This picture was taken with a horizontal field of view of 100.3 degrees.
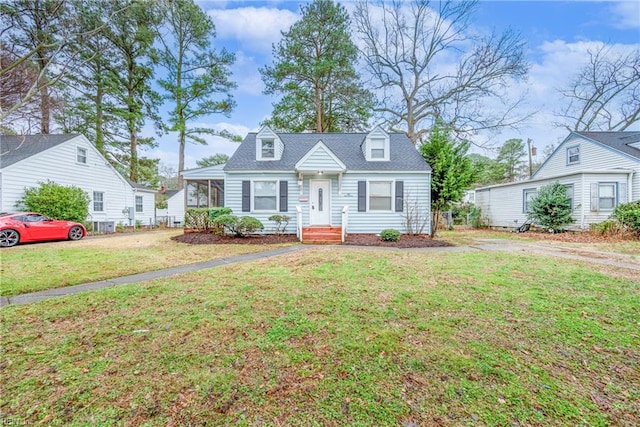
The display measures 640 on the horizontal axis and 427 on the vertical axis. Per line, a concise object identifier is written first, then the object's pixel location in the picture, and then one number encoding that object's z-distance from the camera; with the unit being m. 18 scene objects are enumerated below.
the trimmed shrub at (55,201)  12.34
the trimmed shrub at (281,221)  11.12
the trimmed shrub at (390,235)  10.12
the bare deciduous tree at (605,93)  20.88
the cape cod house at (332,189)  11.68
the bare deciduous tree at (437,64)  18.36
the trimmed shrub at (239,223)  10.34
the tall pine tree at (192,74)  19.98
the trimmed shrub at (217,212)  11.65
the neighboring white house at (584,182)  13.14
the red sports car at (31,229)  9.11
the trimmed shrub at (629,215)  11.06
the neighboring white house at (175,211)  21.33
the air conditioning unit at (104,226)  15.66
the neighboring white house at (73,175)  12.16
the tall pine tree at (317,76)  18.53
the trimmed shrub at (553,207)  13.42
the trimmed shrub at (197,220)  11.87
